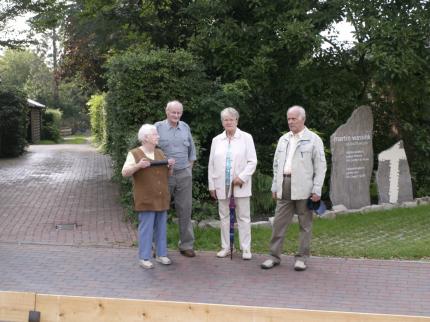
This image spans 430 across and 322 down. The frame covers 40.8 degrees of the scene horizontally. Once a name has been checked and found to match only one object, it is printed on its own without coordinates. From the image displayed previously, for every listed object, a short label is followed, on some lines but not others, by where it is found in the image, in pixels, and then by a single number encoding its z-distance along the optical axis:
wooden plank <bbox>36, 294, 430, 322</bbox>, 3.86
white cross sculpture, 10.47
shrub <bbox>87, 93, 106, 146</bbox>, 26.65
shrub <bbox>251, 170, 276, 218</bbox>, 10.00
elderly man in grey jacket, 6.45
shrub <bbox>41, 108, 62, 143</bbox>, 40.56
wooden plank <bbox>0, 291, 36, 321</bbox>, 4.02
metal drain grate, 8.84
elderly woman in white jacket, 6.84
